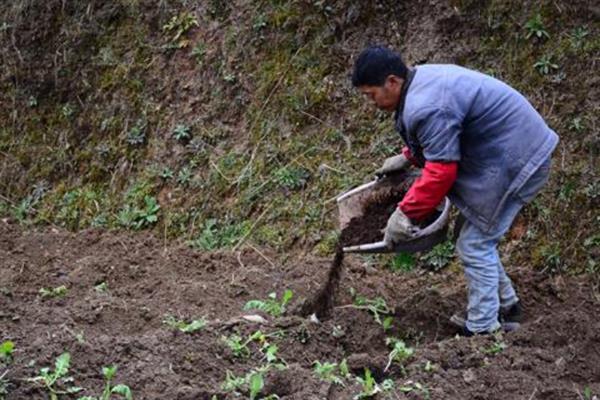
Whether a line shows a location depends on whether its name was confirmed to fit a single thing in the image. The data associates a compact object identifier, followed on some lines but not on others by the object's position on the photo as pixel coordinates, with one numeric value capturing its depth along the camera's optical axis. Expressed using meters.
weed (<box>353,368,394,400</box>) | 4.30
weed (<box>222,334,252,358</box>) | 4.82
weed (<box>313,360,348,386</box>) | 4.44
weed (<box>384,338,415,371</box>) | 4.84
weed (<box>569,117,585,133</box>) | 6.55
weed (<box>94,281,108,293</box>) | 6.25
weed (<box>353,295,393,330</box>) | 5.66
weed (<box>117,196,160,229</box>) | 7.83
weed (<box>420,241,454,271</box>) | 6.46
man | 4.88
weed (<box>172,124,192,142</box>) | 8.14
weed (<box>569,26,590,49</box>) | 6.89
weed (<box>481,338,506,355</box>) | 4.96
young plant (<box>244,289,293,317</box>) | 5.64
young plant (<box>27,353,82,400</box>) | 4.21
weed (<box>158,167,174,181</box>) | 8.03
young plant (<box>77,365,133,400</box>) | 4.18
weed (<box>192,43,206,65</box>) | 8.49
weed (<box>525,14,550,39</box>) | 7.06
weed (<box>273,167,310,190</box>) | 7.43
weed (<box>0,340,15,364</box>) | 4.38
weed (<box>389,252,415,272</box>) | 6.09
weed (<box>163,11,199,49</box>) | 8.68
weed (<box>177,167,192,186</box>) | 7.94
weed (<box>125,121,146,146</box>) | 8.41
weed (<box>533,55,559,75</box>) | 6.90
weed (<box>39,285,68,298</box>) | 6.18
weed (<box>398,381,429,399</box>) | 4.39
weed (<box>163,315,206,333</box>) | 4.99
